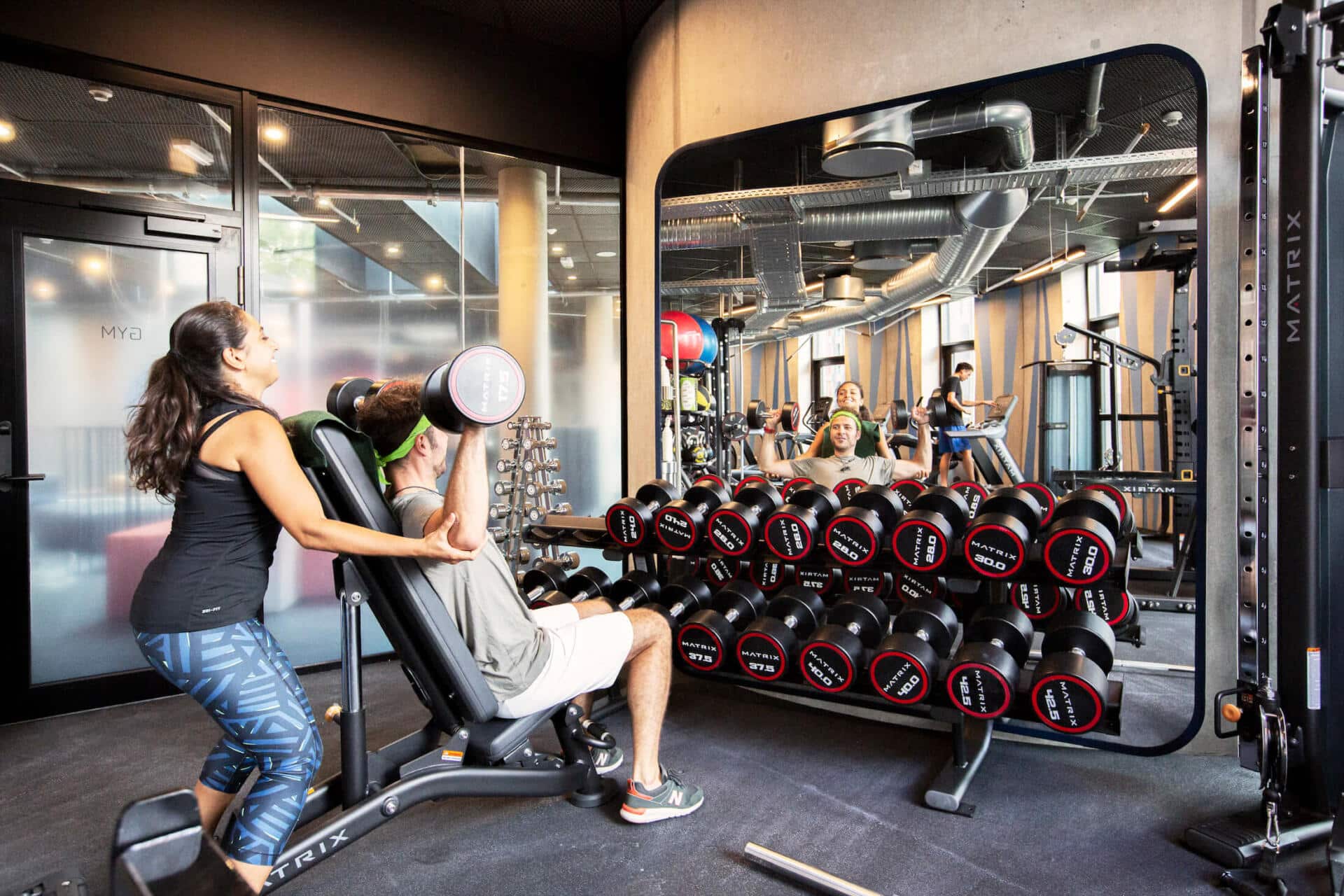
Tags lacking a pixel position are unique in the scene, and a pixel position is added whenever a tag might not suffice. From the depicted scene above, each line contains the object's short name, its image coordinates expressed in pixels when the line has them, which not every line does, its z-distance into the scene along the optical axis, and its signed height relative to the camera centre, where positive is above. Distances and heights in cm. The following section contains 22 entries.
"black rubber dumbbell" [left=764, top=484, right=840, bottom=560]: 241 -30
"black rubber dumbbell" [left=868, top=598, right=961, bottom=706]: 211 -62
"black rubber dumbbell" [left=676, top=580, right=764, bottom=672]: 243 -61
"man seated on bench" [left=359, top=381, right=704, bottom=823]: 146 -38
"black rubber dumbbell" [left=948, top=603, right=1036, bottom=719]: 201 -62
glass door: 274 +8
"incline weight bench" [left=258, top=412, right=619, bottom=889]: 148 -56
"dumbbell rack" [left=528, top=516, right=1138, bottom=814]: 204 -80
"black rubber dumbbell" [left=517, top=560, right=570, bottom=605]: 275 -51
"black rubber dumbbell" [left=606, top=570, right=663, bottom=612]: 267 -54
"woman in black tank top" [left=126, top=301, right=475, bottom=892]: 136 -19
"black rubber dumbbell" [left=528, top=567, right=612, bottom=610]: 265 -52
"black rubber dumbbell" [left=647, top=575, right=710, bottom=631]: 261 -57
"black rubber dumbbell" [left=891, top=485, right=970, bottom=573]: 220 -29
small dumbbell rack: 330 -21
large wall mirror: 225 +49
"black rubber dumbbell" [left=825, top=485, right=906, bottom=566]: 230 -28
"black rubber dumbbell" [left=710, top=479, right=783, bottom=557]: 250 -29
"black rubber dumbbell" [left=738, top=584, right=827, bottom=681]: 232 -62
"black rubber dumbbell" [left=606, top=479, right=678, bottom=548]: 271 -29
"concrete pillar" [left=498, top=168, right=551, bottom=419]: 397 +83
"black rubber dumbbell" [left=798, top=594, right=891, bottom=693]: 221 -62
